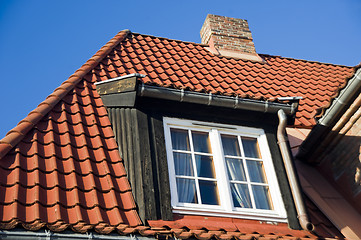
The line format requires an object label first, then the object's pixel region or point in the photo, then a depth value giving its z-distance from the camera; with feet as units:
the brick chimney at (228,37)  37.88
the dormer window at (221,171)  21.01
